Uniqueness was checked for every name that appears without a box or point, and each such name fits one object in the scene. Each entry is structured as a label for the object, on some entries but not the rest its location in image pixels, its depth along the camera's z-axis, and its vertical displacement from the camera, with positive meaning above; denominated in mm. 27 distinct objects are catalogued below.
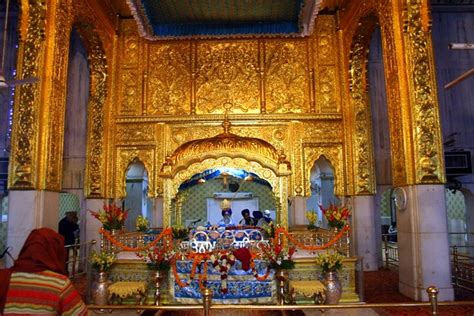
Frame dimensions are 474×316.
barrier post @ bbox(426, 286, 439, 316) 3152 -718
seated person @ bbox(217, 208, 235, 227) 9188 -140
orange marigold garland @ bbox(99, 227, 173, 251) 7223 -494
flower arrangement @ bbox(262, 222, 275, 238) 7724 -416
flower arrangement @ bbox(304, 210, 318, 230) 8035 -220
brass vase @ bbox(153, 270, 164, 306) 6438 -1172
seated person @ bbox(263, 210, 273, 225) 10188 -220
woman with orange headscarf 2318 -410
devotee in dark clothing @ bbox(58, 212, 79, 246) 9594 -423
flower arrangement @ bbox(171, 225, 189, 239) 7488 -411
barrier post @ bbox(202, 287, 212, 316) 3176 -711
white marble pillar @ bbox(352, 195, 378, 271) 9984 -582
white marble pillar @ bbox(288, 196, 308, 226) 10102 -76
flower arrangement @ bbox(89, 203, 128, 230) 7550 -142
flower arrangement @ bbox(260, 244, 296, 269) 6426 -763
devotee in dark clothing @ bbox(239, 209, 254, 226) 9587 -244
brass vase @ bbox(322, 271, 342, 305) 6062 -1181
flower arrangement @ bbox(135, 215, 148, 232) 8234 -283
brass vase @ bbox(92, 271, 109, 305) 6250 -1235
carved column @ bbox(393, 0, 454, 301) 6547 +566
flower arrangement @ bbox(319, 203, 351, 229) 7457 -174
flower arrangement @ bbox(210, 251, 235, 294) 6362 -849
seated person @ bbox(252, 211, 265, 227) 9617 -184
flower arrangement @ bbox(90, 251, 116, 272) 6391 -797
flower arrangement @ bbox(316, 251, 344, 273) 6199 -822
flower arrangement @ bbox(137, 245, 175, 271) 6520 -782
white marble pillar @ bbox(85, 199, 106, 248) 10055 -283
